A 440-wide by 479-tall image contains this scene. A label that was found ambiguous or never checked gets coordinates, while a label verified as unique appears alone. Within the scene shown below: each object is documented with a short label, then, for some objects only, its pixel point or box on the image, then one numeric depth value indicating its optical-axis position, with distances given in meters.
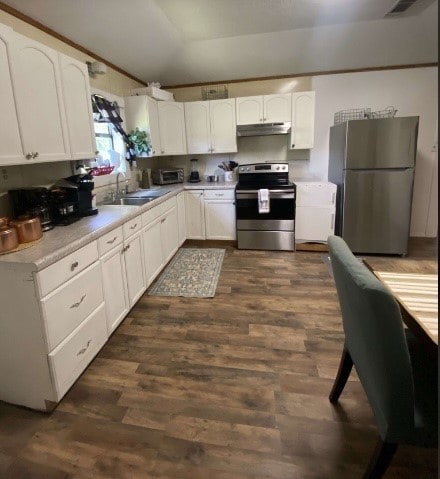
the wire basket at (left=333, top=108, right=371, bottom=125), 4.13
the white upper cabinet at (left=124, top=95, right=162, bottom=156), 3.73
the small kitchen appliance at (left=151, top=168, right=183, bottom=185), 4.35
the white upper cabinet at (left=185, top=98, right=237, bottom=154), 4.20
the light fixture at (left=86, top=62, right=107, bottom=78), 3.06
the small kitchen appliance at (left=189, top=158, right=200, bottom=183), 4.64
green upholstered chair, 0.93
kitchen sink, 3.22
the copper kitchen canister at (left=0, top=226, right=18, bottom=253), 1.54
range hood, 4.05
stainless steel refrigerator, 3.44
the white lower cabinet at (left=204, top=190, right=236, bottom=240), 4.11
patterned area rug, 2.98
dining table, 1.01
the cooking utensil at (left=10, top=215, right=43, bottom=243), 1.66
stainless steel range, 3.87
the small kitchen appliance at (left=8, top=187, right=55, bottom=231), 1.95
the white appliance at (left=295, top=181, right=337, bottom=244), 3.82
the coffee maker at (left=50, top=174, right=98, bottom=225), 2.11
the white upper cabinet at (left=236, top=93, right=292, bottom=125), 4.02
